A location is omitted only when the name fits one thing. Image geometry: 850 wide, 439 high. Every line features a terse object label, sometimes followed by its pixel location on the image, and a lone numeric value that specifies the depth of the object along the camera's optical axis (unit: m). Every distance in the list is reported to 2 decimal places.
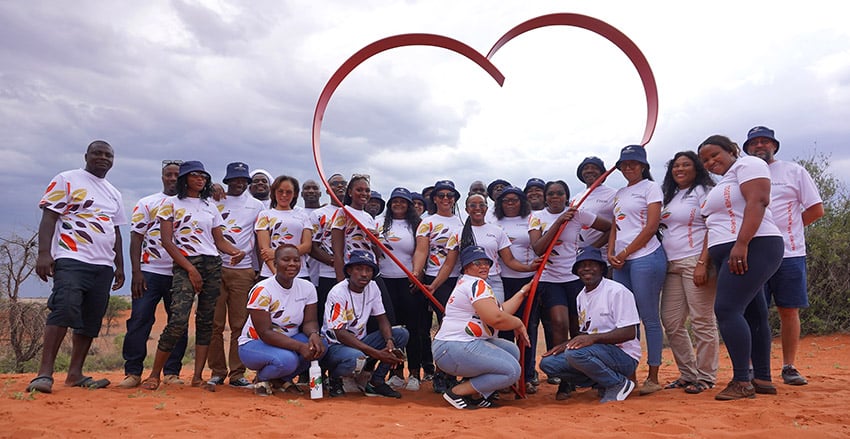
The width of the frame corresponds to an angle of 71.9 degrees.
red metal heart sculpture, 6.17
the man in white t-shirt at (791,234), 5.27
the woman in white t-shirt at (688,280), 4.97
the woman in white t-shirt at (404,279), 5.96
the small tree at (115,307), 22.83
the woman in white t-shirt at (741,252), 4.32
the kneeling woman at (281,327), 5.27
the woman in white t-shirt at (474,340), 4.79
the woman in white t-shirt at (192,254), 5.44
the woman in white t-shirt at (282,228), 5.92
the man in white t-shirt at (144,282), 5.49
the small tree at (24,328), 9.66
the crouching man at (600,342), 4.93
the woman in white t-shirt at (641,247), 5.11
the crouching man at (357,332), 5.39
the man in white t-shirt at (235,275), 6.04
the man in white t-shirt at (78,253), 4.99
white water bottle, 5.20
